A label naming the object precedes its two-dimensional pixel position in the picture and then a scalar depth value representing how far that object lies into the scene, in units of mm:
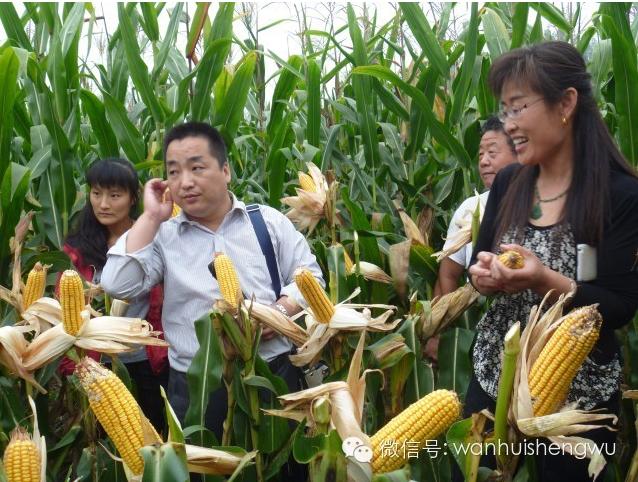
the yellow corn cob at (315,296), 2330
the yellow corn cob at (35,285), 2703
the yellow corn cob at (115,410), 1891
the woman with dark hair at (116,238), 3182
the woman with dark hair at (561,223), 2158
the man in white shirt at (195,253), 2742
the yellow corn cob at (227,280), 2387
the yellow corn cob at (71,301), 2270
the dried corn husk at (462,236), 2973
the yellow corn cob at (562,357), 1859
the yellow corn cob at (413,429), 1866
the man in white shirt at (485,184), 3064
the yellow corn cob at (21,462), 1786
